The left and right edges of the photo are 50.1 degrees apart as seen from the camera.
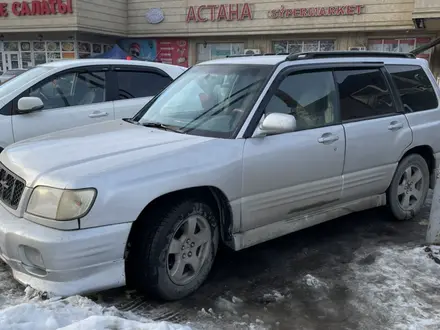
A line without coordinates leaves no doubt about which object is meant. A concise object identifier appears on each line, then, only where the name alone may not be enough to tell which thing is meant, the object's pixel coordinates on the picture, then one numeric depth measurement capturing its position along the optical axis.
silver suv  2.99
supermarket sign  22.08
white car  5.60
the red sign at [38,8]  23.73
